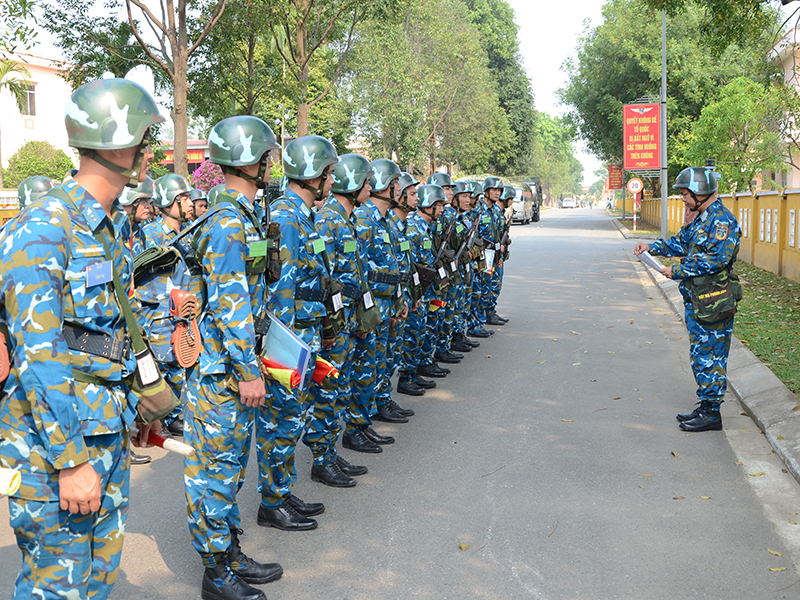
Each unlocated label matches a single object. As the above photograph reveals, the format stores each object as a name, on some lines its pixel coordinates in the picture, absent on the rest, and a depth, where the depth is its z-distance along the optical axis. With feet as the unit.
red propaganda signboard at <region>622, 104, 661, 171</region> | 97.60
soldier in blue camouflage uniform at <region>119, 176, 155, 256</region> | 20.11
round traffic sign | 108.52
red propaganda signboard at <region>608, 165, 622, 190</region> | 172.86
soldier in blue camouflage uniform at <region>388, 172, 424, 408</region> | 22.56
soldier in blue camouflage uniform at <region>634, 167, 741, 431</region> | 20.57
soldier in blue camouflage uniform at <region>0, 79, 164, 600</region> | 7.72
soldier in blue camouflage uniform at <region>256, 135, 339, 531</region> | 14.32
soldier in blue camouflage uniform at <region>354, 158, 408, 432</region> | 19.42
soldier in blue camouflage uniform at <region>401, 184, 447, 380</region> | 25.57
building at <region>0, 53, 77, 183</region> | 141.69
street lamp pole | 80.45
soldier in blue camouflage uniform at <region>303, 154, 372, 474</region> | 16.84
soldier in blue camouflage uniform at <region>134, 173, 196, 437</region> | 12.10
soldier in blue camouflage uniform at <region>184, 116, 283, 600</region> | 11.68
